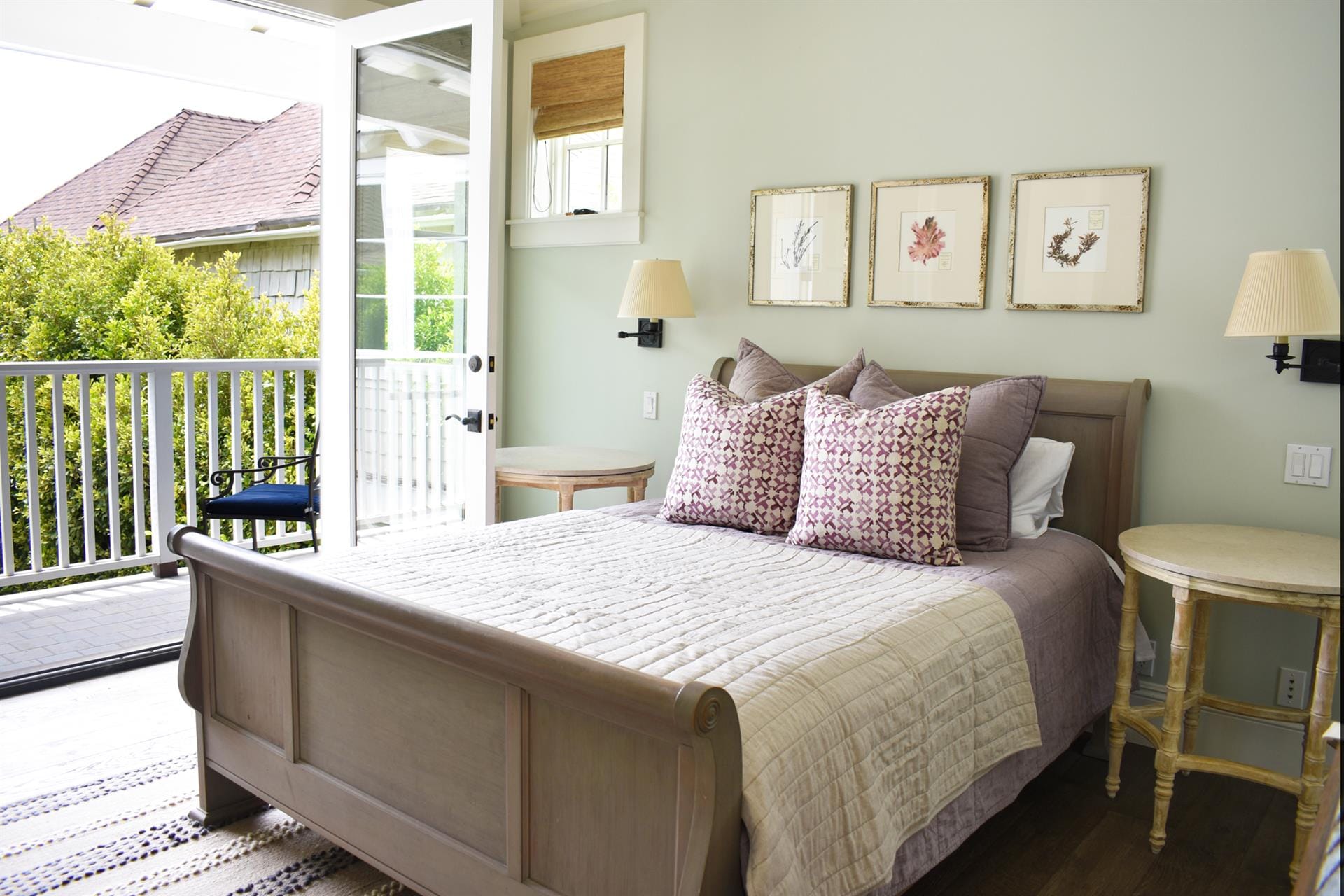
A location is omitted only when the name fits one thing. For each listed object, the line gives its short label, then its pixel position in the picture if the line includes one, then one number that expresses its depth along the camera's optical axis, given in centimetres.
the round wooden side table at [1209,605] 206
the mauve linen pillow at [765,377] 299
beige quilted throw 150
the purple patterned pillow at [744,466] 272
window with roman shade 377
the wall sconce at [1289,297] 225
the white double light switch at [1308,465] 248
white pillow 271
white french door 320
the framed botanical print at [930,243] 299
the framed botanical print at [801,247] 328
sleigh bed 141
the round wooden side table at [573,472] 326
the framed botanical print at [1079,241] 272
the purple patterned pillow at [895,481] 241
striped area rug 203
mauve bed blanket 199
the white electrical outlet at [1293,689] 256
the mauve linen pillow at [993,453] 257
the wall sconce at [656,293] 345
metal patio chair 411
